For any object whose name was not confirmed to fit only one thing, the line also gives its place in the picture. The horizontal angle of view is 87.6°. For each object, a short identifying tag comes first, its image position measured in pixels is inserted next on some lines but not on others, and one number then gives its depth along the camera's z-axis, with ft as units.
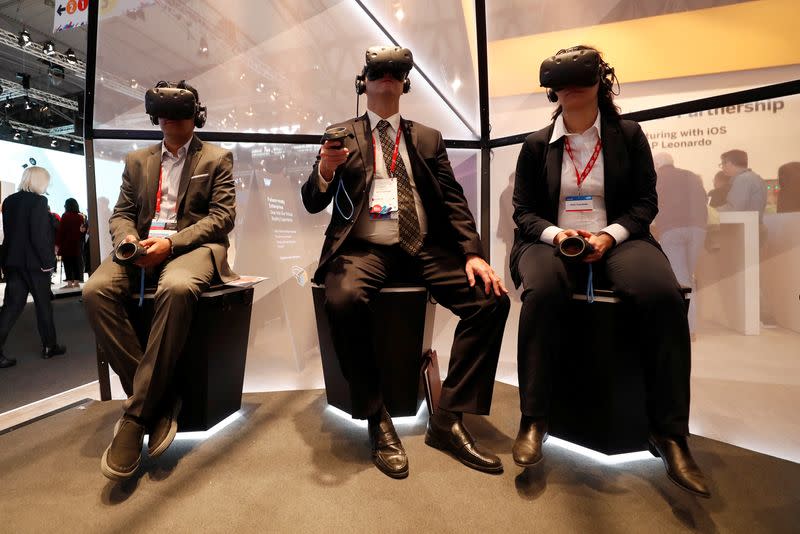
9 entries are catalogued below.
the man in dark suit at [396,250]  5.42
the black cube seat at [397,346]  6.01
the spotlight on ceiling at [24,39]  22.53
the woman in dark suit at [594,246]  4.65
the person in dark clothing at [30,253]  10.93
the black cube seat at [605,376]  5.09
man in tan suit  5.16
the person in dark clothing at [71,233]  17.73
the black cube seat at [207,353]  5.89
